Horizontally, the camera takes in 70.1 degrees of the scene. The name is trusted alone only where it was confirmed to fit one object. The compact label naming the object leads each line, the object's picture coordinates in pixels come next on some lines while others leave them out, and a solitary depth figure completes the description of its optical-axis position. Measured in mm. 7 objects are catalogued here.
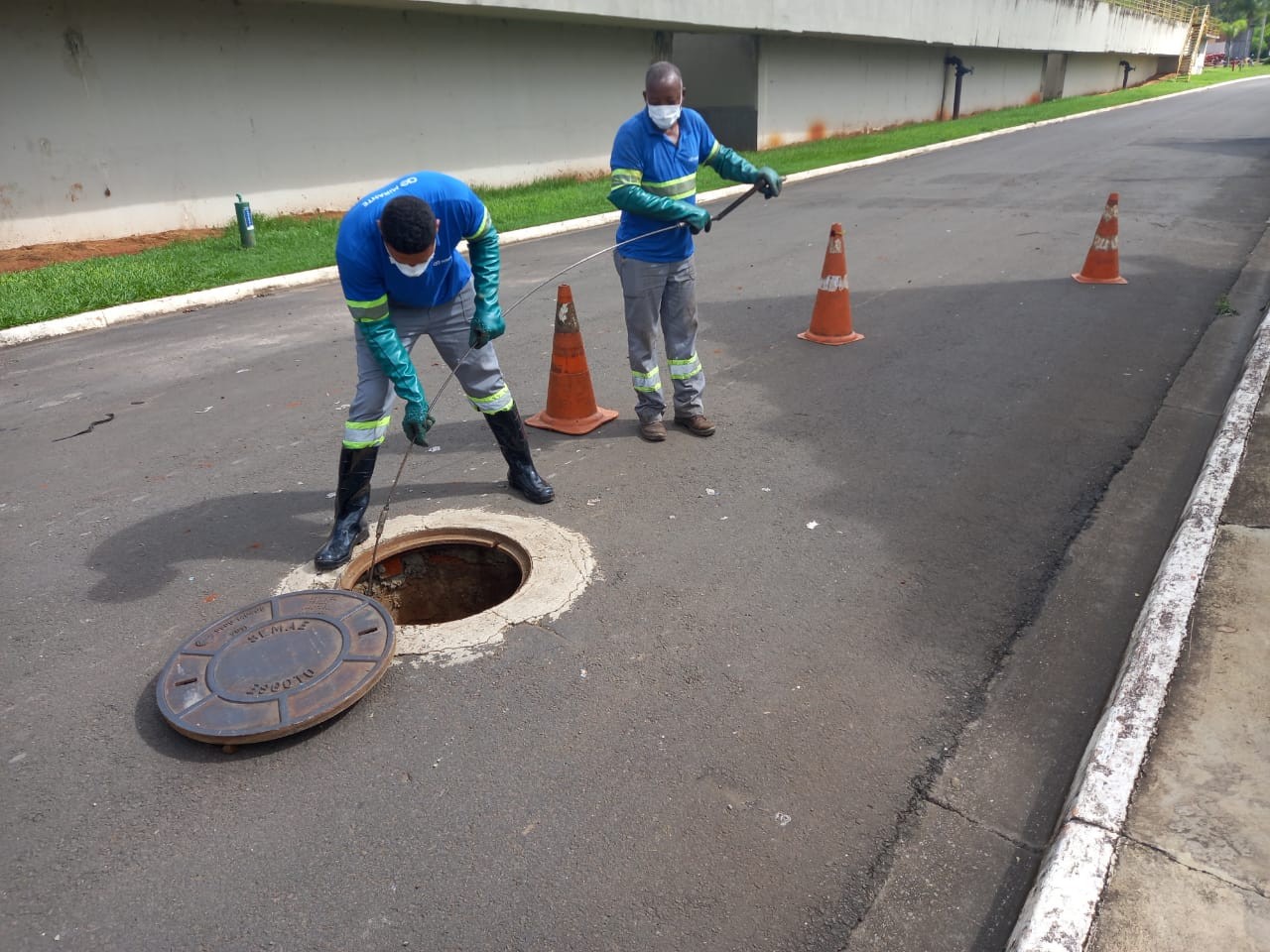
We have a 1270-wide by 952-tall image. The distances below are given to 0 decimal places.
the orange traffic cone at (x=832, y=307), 6844
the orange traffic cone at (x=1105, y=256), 8273
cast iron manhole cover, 2992
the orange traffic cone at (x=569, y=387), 5492
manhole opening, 4172
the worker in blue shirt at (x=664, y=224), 4852
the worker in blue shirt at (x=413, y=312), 3682
